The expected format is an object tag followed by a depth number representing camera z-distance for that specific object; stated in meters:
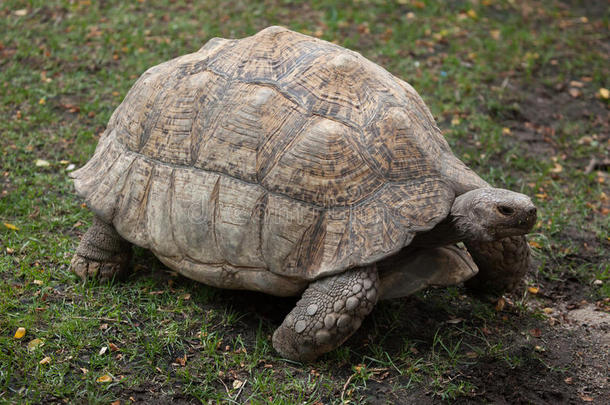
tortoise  3.68
